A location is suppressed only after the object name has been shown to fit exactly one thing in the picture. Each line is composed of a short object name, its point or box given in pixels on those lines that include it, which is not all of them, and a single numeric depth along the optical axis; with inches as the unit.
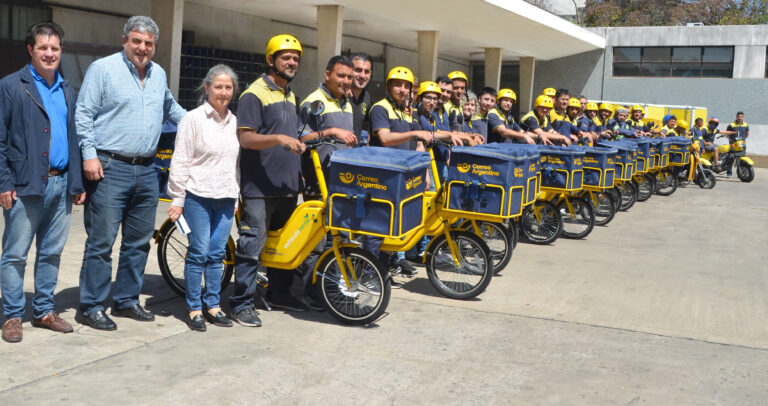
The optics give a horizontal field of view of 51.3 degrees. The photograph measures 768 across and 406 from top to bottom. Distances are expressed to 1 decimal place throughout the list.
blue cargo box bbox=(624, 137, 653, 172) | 522.0
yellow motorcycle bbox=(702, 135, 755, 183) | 815.7
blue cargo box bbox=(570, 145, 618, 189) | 392.5
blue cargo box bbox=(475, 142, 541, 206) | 262.8
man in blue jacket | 179.6
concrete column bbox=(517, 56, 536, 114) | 1450.5
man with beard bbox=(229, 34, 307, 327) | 209.6
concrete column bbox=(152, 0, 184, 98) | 645.7
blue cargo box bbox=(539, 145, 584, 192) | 360.8
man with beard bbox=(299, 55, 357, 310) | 230.4
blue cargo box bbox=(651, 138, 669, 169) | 559.2
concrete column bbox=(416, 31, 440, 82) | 1045.2
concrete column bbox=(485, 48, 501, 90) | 1301.7
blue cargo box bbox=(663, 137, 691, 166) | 609.9
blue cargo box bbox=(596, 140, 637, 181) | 442.0
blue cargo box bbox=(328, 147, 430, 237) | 203.2
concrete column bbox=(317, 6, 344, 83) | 796.0
